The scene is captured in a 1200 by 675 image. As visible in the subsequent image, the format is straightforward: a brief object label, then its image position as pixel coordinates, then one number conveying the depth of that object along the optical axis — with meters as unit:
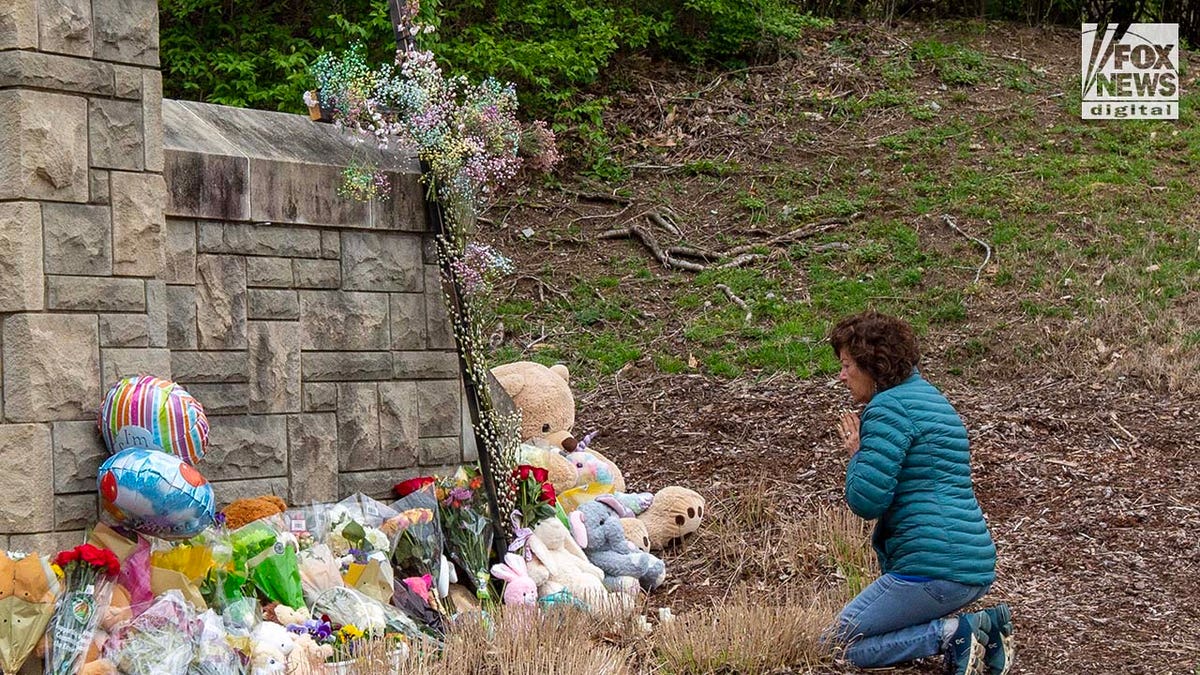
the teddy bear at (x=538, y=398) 6.63
